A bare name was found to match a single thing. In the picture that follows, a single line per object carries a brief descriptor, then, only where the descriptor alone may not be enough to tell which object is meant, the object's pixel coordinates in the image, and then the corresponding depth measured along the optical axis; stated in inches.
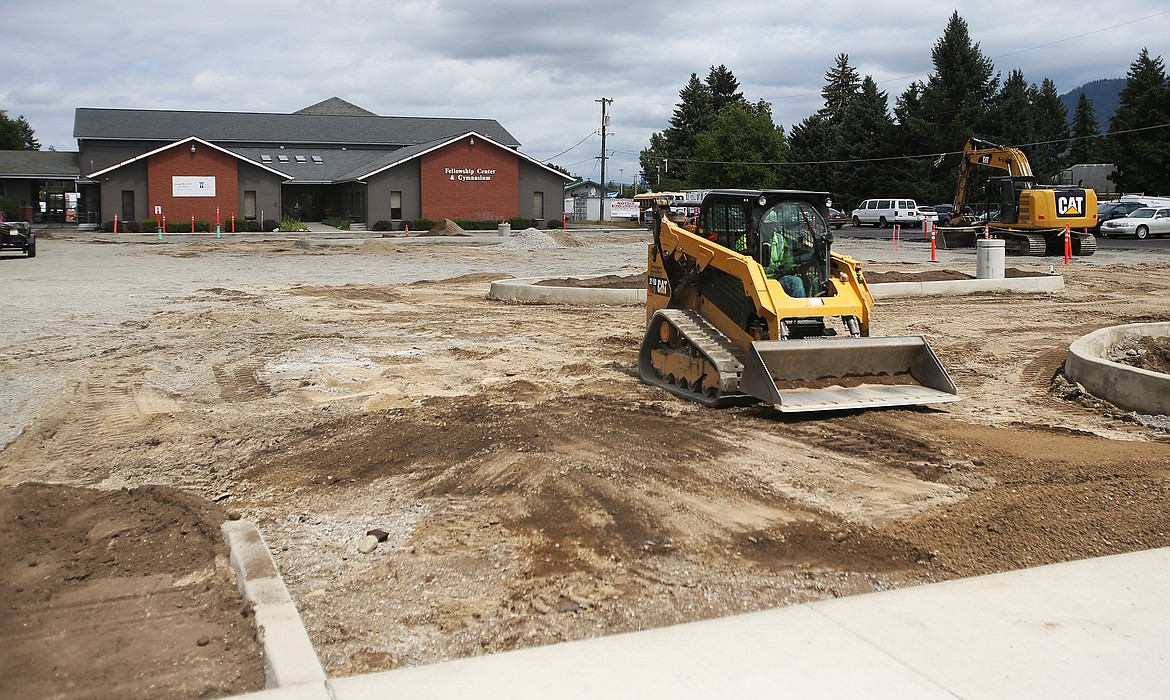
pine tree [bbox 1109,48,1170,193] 2541.8
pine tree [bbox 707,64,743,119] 4372.5
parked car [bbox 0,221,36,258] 1261.1
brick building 2309.3
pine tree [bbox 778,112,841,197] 3080.7
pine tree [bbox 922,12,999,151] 2851.9
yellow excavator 1277.1
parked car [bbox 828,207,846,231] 2554.1
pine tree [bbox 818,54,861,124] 3614.9
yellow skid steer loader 388.2
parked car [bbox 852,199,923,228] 2384.4
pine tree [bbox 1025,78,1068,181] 3031.5
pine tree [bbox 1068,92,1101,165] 3815.5
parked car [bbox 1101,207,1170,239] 1723.7
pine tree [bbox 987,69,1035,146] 2844.5
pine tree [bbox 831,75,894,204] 3021.7
